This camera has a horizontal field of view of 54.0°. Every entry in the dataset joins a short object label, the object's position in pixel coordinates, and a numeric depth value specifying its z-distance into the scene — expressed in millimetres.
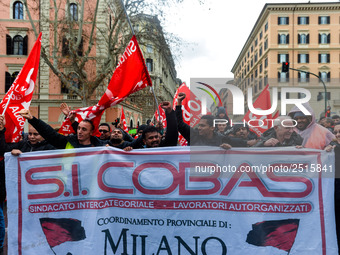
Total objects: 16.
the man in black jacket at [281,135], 3668
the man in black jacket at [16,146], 3883
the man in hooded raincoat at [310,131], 3574
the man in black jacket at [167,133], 3879
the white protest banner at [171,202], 2990
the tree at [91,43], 15297
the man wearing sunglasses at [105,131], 5484
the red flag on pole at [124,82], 4230
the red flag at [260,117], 4633
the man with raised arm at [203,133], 3832
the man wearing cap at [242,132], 4957
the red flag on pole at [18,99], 4281
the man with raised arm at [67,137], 3646
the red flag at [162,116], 9659
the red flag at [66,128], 4520
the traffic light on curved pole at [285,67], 20291
